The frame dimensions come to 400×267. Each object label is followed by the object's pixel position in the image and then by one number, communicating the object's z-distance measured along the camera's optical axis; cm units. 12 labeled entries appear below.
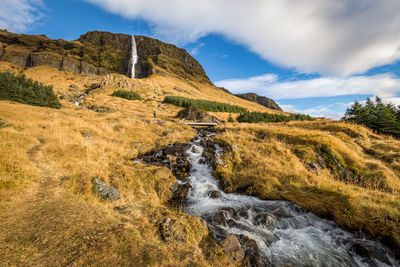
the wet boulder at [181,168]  1090
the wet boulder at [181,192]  886
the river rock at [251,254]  495
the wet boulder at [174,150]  1376
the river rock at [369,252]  522
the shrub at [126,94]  5894
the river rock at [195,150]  1463
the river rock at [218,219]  668
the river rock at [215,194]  905
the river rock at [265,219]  695
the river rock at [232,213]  725
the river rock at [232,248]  491
